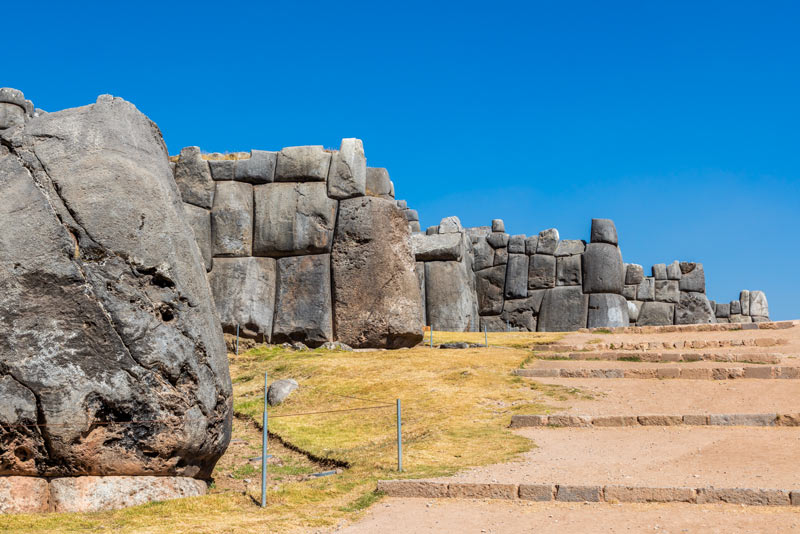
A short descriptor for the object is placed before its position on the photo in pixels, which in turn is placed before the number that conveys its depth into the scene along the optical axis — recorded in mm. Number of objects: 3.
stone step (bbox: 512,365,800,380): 13742
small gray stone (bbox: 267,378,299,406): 13469
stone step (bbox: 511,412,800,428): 10594
